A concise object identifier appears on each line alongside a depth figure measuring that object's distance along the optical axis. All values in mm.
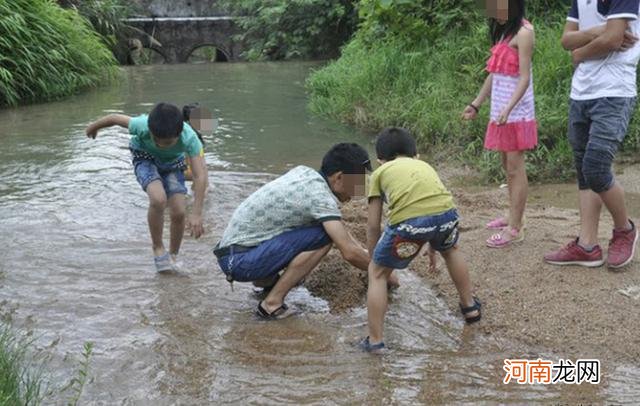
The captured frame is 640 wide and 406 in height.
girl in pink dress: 4816
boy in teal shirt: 4727
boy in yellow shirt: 3736
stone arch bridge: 25500
